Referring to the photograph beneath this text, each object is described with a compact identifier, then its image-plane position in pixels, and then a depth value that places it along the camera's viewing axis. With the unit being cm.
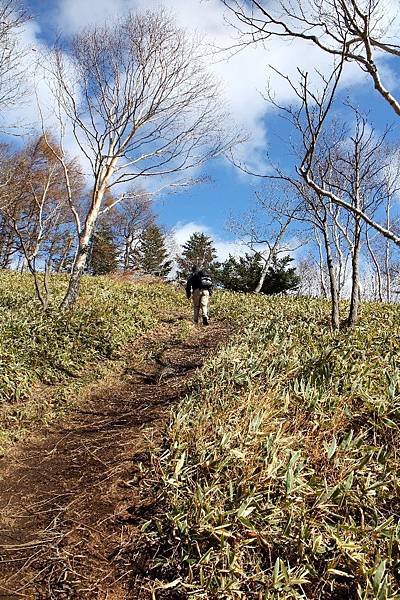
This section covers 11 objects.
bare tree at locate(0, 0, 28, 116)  717
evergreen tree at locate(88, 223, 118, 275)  3569
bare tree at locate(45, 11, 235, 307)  1005
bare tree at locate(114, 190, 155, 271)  3616
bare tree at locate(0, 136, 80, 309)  962
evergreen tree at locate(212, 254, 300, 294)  2823
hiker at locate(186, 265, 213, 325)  1115
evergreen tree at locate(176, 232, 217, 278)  3622
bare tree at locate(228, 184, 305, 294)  2655
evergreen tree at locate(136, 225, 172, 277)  3756
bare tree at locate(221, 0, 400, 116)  252
